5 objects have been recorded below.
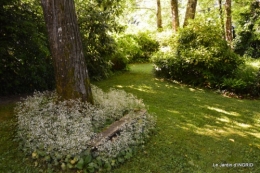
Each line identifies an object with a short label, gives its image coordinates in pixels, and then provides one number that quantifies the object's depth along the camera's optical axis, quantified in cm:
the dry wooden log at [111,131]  355
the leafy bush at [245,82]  732
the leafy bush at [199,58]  796
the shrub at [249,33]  1302
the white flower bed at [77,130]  335
